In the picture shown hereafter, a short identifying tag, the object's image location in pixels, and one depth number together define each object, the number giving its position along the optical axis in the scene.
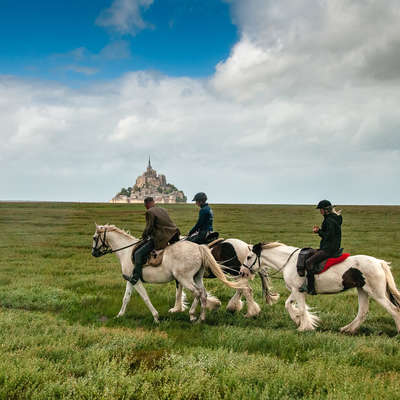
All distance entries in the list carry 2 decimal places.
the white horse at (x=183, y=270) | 8.23
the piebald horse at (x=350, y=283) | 7.18
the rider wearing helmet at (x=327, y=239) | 7.43
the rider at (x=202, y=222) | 9.43
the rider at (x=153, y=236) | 8.38
